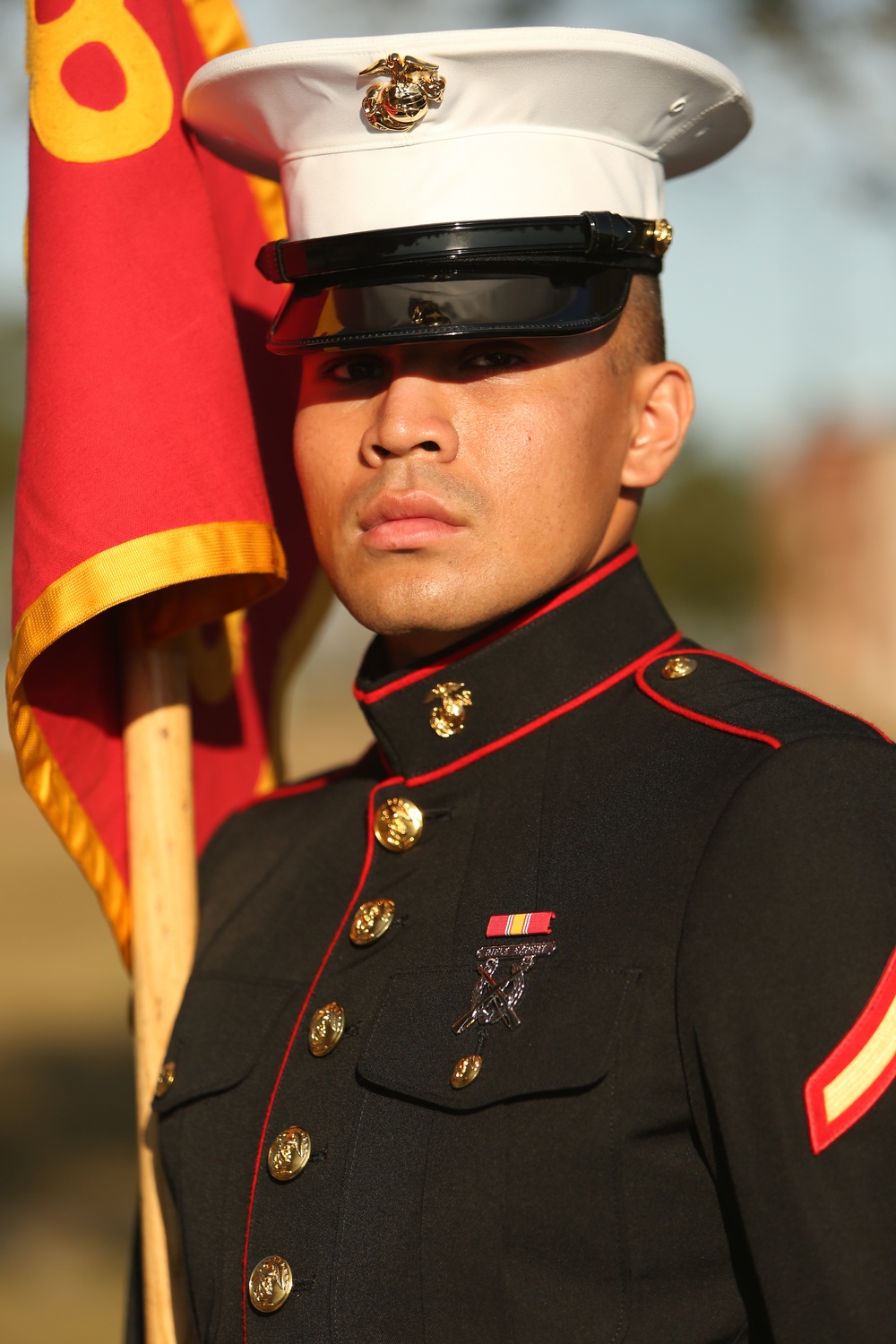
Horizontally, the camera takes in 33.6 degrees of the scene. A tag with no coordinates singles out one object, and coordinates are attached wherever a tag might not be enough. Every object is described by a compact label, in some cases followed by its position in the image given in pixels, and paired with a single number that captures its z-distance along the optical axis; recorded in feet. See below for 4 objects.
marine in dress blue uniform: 4.94
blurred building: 93.45
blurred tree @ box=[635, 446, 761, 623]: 113.33
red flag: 6.63
